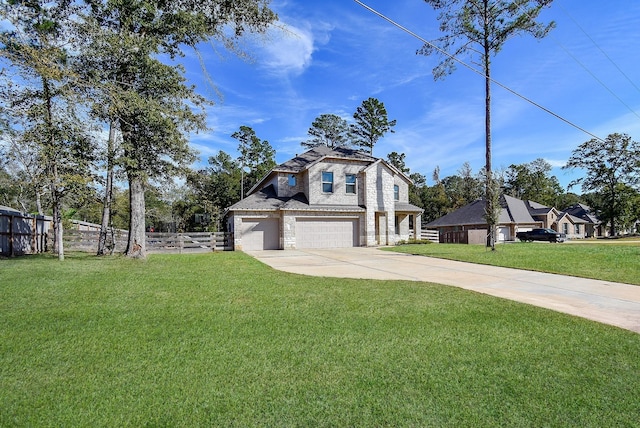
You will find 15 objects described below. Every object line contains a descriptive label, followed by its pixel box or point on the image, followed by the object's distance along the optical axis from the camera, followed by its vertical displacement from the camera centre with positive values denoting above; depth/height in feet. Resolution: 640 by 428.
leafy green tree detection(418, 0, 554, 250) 64.13 +37.67
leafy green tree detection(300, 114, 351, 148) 154.35 +42.27
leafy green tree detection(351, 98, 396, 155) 135.90 +40.34
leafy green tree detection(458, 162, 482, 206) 168.93 +16.62
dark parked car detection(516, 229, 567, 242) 104.94 -5.07
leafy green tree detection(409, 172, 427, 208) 159.02 +17.64
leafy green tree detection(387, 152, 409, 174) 169.17 +30.94
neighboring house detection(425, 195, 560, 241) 117.19 +0.44
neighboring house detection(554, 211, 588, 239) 147.74 -3.02
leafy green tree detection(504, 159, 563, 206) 190.70 +20.50
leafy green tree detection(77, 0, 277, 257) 39.06 +18.03
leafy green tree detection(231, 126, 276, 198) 152.97 +32.62
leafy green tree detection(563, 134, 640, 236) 150.20 +22.67
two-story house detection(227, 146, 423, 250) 68.54 +3.36
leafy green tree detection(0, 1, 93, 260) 23.26 +11.00
